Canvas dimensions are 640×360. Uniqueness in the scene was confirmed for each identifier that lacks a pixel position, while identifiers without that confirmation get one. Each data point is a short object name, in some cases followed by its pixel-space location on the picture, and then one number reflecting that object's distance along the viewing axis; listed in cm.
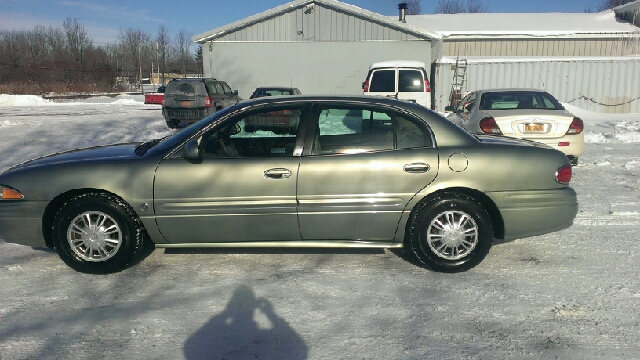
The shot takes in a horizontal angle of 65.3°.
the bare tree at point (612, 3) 6095
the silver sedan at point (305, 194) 412
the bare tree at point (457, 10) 6812
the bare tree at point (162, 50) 7850
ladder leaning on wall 2118
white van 1287
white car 782
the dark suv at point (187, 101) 1527
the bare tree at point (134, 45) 8325
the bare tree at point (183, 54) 8174
